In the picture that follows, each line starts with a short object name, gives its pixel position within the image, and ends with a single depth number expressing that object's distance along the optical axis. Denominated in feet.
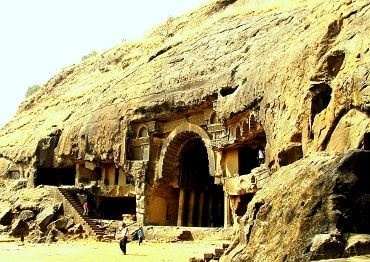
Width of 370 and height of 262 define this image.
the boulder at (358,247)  24.84
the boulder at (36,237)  86.43
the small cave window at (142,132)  98.12
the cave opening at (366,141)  33.68
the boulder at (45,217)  92.00
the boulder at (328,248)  25.36
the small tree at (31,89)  231.30
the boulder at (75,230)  89.15
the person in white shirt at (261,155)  77.70
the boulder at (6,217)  99.81
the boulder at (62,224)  90.12
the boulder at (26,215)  95.20
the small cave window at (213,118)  87.04
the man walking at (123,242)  64.08
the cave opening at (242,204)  81.11
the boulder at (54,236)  86.50
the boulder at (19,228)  92.53
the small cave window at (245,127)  74.92
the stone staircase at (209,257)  48.43
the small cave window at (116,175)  105.91
